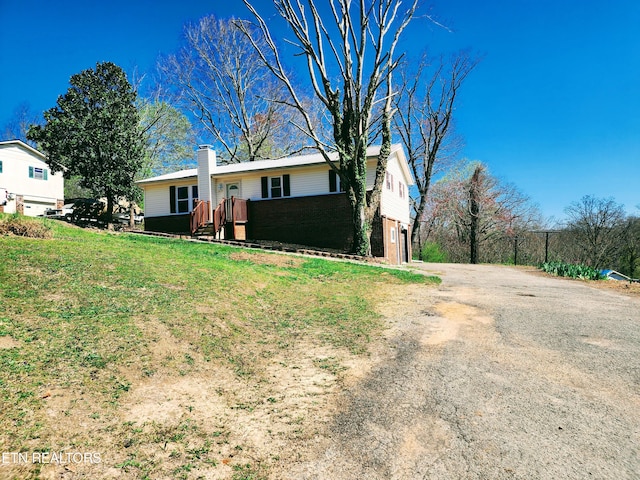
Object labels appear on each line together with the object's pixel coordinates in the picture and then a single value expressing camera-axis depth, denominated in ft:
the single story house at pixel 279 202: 62.13
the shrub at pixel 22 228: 29.04
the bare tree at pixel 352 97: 54.13
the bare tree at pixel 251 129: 103.04
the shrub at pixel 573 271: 47.04
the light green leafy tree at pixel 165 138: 108.06
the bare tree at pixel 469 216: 99.50
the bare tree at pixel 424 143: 97.86
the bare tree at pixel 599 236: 85.40
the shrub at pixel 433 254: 97.81
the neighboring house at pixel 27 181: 97.19
